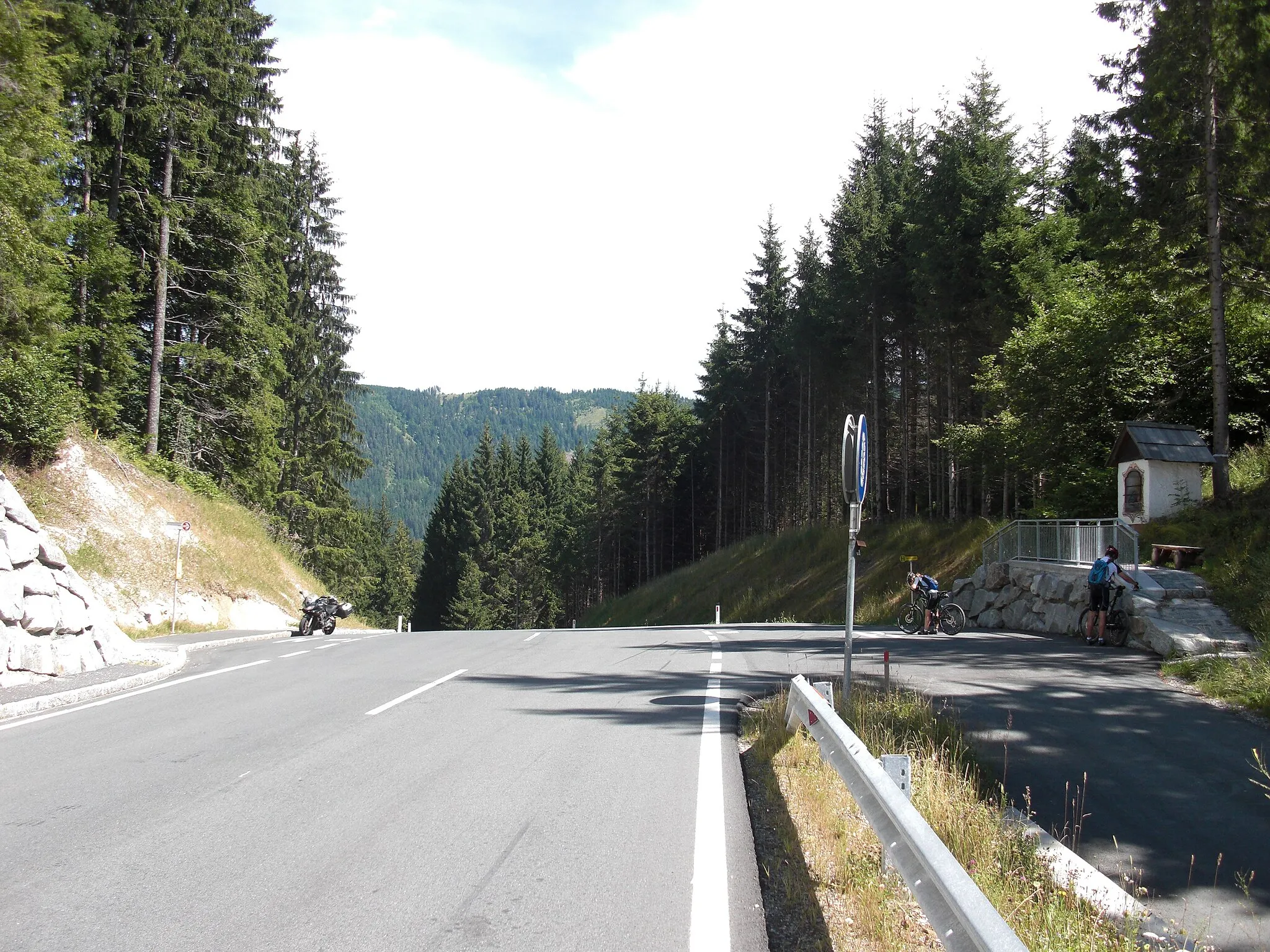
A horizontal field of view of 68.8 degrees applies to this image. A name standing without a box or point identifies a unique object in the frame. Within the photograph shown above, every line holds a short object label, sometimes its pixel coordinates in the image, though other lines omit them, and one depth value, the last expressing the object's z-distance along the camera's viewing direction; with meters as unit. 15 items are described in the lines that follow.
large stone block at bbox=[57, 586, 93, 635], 12.70
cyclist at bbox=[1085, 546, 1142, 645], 16.55
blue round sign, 7.92
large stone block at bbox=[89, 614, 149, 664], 13.36
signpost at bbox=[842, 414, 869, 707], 7.87
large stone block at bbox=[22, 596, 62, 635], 11.91
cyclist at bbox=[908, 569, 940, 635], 21.08
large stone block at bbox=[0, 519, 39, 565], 12.20
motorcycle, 24.42
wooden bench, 18.12
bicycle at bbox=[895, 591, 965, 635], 20.91
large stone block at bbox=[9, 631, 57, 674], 11.49
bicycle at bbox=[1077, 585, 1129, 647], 16.67
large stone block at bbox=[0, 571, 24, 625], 11.54
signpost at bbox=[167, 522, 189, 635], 21.66
